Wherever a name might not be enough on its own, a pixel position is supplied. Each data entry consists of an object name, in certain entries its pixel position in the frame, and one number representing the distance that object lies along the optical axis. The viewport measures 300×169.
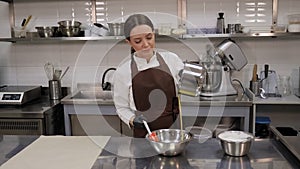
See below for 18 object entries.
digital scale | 2.56
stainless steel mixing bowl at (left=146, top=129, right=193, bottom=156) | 1.21
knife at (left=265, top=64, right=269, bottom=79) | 2.75
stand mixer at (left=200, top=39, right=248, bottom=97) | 2.51
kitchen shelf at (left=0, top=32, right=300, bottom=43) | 2.60
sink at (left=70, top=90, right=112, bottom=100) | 2.90
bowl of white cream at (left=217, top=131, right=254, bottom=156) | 1.21
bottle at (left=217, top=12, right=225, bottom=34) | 2.72
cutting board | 1.22
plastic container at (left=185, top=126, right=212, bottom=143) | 1.46
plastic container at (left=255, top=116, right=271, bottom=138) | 2.58
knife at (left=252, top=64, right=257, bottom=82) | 2.74
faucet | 2.96
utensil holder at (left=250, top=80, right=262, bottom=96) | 2.70
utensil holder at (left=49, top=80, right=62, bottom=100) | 2.79
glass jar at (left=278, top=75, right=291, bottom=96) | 2.79
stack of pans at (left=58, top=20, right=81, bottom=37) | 2.75
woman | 1.92
